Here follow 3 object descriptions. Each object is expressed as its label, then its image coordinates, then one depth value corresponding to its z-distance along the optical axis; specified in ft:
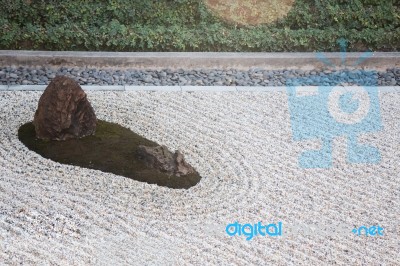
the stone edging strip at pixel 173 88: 27.86
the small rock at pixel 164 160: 21.86
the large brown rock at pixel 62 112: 22.90
